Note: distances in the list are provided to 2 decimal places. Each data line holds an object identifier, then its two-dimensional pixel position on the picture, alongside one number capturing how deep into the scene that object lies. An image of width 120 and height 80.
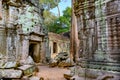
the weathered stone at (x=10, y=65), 4.37
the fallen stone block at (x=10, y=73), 4.00
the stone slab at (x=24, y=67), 4.38
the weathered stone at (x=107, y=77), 2.40
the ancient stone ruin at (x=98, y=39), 2.50
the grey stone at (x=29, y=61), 5.15
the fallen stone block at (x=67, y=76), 3.92
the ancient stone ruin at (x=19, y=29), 6.22
